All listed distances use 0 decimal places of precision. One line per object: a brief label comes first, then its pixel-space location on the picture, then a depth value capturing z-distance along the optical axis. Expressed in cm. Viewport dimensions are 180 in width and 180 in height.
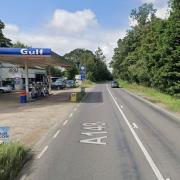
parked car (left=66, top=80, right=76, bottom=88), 8554
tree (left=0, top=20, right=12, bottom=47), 7225
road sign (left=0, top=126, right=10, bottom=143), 1175
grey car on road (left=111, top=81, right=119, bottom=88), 8676
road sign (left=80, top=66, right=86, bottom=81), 5321
